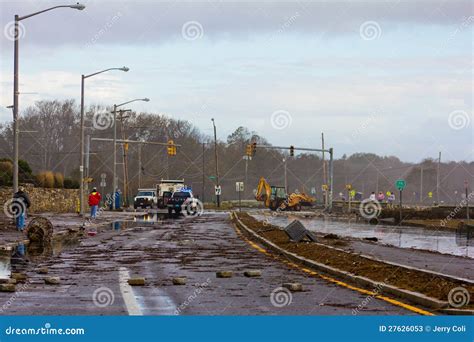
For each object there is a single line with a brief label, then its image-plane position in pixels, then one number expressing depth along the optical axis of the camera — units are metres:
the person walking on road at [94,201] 48.12
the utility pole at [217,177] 94.01
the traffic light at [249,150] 70.11
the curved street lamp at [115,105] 73.61
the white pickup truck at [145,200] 86.44
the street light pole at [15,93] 34.19
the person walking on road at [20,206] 32.97
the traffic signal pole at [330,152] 70.86
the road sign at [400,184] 54.25
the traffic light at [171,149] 74.75
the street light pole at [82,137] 52.09
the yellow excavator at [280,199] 87.81
